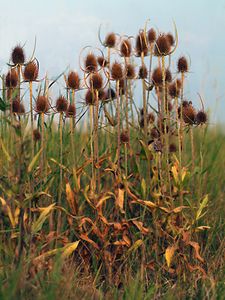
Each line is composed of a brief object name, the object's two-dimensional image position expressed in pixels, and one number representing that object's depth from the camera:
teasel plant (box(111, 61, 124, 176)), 3.69
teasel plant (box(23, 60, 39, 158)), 3.43
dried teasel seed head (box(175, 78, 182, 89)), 4.02
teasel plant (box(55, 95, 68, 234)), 3.61
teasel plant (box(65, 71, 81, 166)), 3.63
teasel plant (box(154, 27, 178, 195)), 3.71
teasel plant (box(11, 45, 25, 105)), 3.47
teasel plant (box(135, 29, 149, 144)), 3.82
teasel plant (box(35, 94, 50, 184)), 3.50
